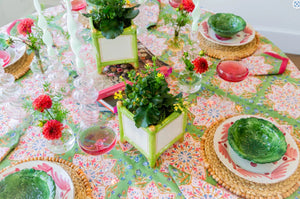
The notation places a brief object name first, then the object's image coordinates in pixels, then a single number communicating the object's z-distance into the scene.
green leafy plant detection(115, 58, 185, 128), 1.00
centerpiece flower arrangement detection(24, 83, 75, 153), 1.03
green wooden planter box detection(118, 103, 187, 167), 1.04
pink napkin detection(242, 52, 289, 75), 1.48
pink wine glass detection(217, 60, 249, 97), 1.26
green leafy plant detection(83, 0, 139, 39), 1.32
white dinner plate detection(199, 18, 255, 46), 1.58
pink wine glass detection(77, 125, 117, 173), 1.06
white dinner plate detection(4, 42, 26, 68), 1.51
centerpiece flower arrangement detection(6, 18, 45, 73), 1.30
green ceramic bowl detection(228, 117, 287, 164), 1.03
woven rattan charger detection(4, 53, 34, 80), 1.47
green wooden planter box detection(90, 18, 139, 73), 1.38
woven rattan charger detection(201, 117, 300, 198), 1.01
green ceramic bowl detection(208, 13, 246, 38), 1.53
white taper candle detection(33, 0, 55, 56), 1.25
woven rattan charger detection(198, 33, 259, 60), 1.56
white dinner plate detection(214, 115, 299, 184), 1.02
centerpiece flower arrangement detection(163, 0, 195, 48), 1.52
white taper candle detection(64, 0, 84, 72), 1.22
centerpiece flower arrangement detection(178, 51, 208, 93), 1.37
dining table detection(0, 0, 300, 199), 1.04
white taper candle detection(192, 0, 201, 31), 1.47
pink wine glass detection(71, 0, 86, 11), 1.78
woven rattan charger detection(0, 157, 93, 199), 1.02
